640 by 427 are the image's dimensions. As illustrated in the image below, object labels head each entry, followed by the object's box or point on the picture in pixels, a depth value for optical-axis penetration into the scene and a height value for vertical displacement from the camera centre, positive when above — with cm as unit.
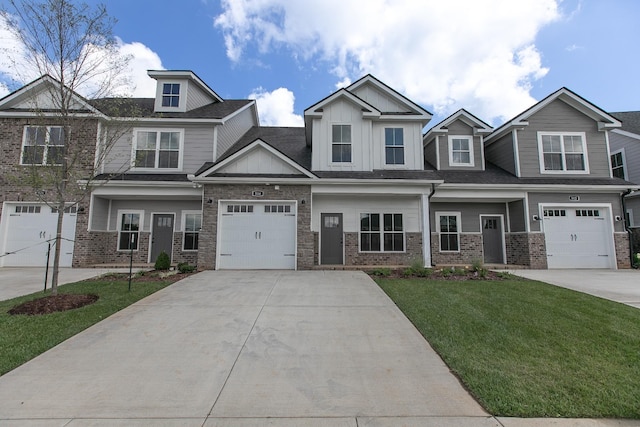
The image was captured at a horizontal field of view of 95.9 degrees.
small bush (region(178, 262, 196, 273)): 959 -100
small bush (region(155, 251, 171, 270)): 980 -81
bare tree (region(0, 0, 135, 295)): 591 +300
